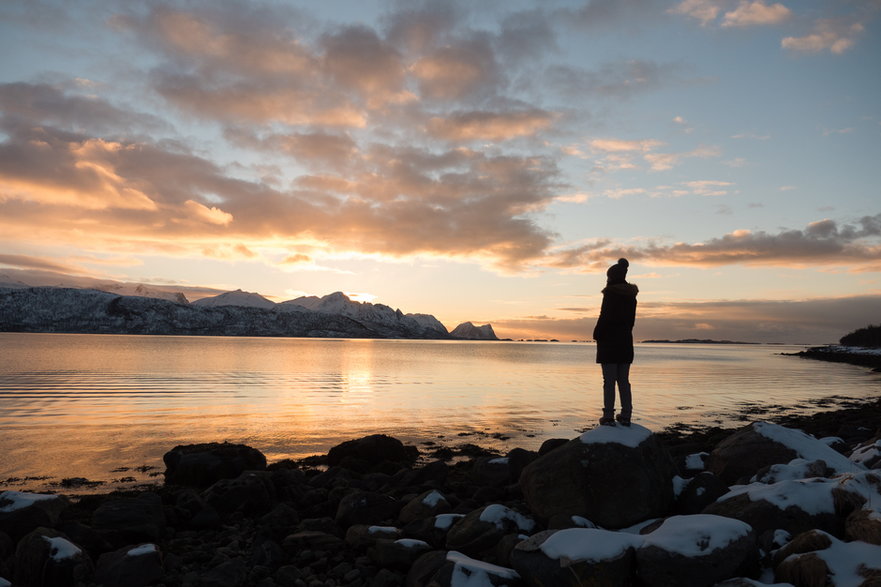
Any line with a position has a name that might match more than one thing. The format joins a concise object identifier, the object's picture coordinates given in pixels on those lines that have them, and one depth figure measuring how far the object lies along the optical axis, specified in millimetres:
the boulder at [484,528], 7867
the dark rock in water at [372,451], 16922
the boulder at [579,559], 5988
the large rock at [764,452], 10289
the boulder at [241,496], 11172
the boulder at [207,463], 14188
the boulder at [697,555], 5867
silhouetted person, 10453
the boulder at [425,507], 9852
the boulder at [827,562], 5500
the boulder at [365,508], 10164
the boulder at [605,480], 8375
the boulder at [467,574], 6305
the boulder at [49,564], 7426
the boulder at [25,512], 8906
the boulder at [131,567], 7480
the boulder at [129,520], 9289
